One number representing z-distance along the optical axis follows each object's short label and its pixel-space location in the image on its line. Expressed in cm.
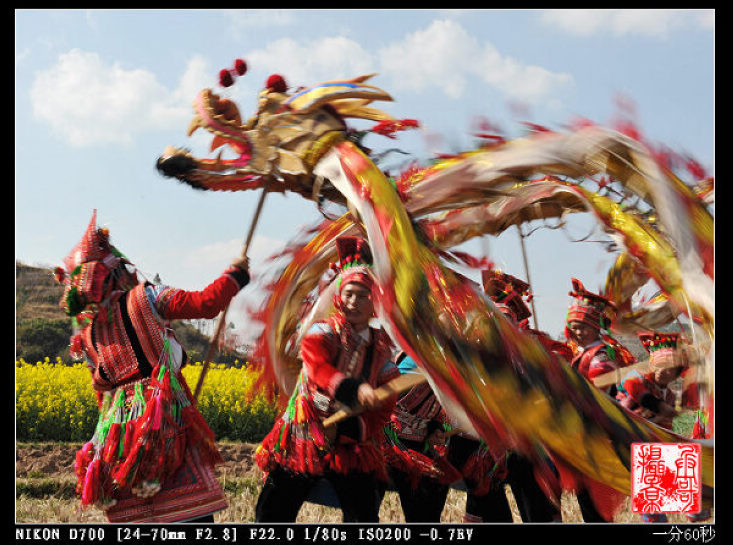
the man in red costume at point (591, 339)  514
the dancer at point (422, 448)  483
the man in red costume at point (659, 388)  487
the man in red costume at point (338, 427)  381
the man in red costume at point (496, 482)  504
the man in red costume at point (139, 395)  385
